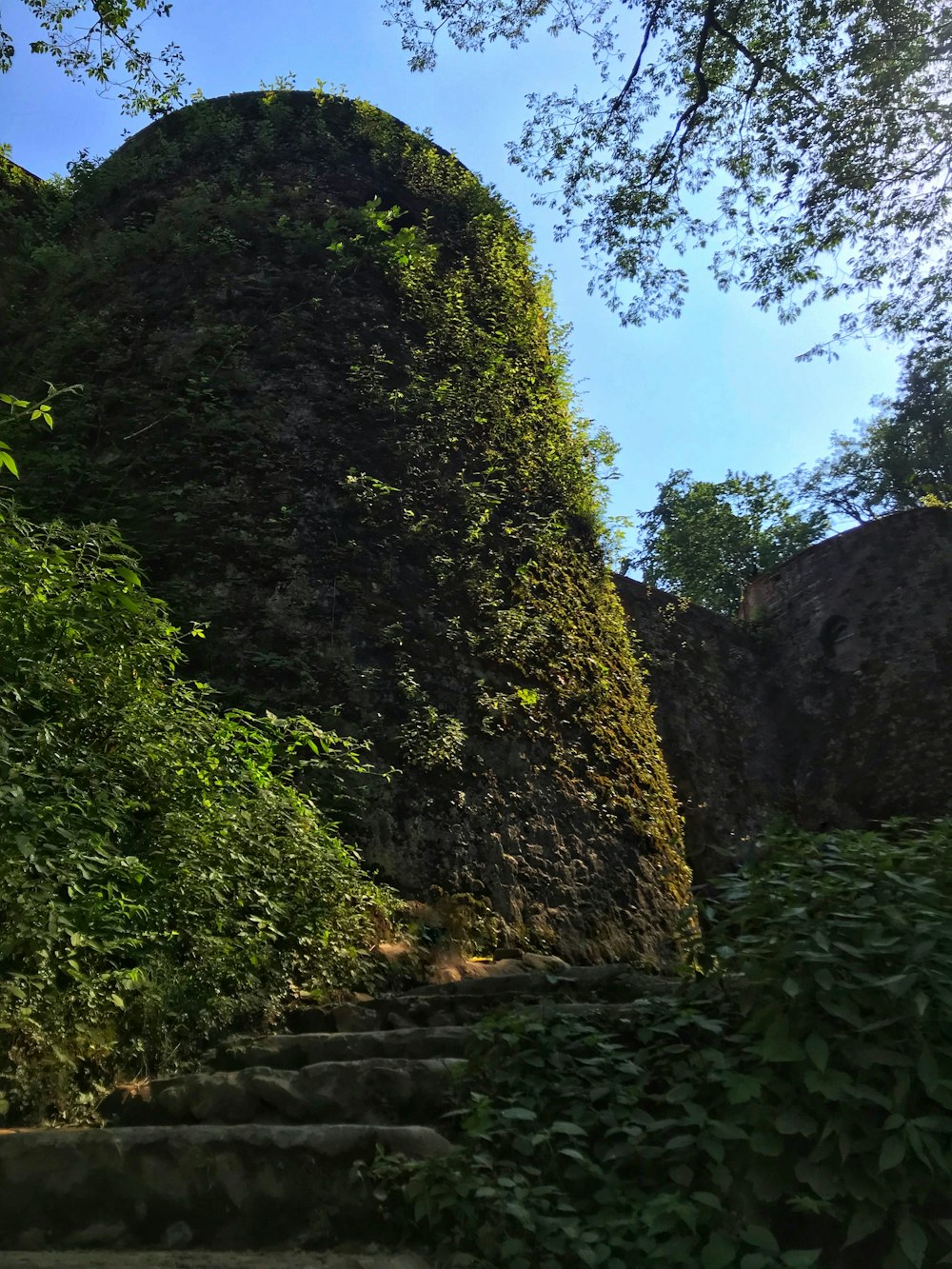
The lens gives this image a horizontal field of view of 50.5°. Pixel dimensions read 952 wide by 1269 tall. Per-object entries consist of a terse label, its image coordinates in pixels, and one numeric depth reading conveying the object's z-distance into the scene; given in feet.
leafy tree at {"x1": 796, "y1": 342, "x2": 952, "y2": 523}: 66.64
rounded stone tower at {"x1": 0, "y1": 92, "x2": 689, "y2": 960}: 17.72
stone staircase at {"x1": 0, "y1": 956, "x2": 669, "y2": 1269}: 7.10
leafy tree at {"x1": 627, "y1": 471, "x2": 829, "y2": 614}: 68.59
